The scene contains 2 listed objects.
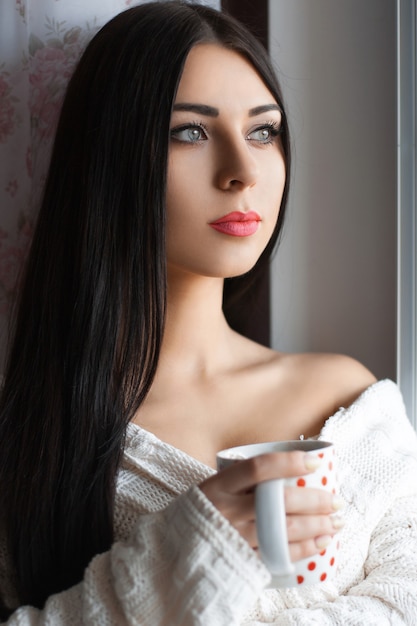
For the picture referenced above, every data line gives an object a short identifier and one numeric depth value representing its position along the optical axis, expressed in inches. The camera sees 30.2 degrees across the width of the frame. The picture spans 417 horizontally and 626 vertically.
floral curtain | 51.7
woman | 40.9
